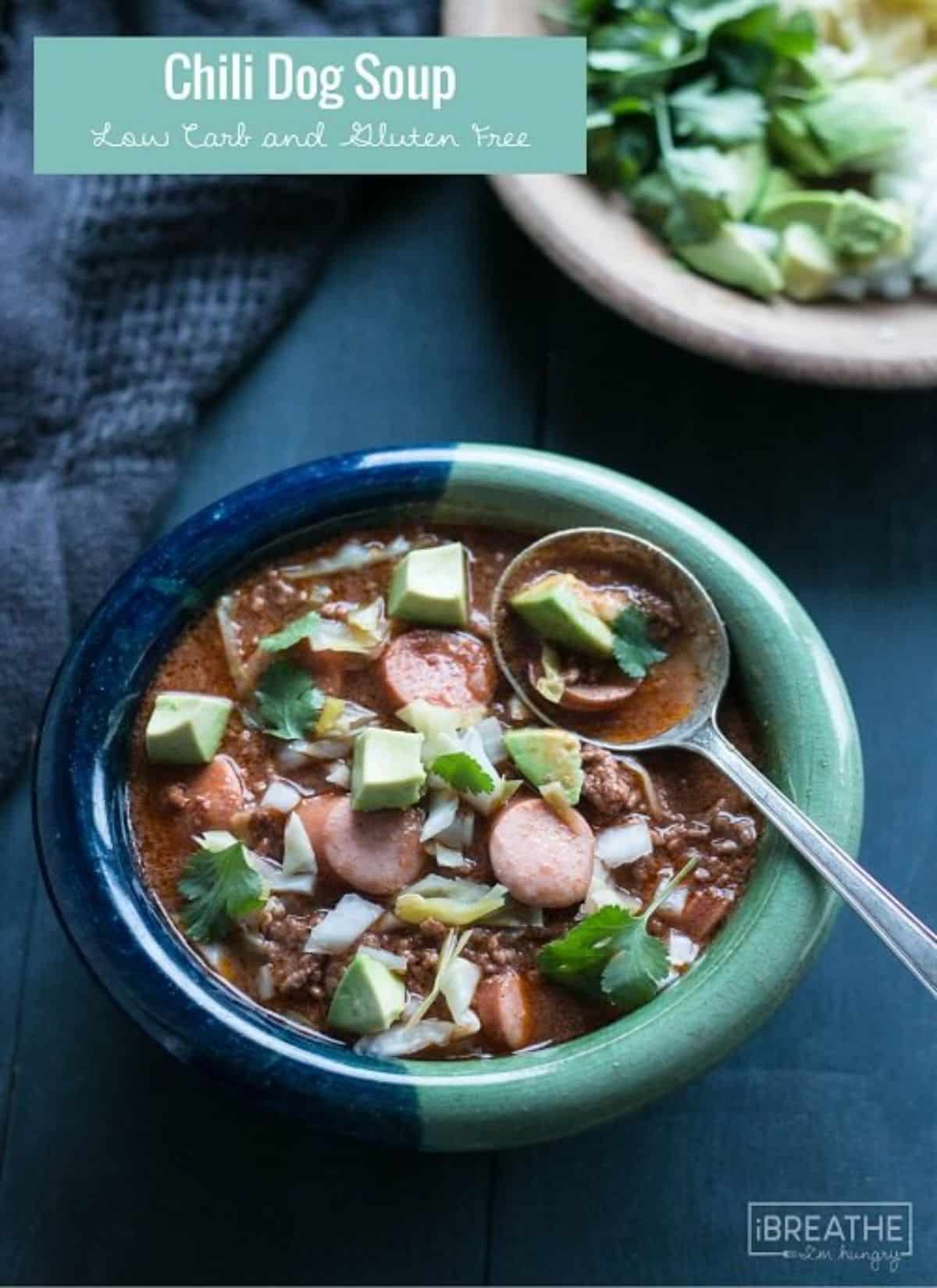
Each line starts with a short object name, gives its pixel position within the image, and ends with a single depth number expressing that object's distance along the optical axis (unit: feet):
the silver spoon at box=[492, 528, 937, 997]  1.55
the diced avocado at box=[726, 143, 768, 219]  1.90
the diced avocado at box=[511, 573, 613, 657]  1.63
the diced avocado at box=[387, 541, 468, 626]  1.65
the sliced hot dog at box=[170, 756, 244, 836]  1.63
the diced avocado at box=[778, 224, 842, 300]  1.87
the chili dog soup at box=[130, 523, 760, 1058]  1.59
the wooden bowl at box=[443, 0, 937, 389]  1.77
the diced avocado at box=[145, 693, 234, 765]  1.62
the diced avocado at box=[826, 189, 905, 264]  1.86
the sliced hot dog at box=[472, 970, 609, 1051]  1.58
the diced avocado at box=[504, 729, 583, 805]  1.62
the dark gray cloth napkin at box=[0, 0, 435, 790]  1.87
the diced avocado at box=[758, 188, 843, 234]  1.88
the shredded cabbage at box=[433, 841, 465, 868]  1.62
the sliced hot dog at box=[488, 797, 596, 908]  1.60
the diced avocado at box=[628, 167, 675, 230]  1.90
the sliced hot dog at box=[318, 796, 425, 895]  1.61
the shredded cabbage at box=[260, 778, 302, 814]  1.64
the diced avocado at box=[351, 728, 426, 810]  1.58
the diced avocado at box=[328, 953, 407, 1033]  1.55
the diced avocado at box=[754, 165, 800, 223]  1.92
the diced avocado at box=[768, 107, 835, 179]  1.92
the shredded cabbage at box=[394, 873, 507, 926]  1.60
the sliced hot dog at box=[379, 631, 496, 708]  1.66
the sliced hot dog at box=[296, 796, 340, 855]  1.62
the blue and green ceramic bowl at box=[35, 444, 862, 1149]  1.52
